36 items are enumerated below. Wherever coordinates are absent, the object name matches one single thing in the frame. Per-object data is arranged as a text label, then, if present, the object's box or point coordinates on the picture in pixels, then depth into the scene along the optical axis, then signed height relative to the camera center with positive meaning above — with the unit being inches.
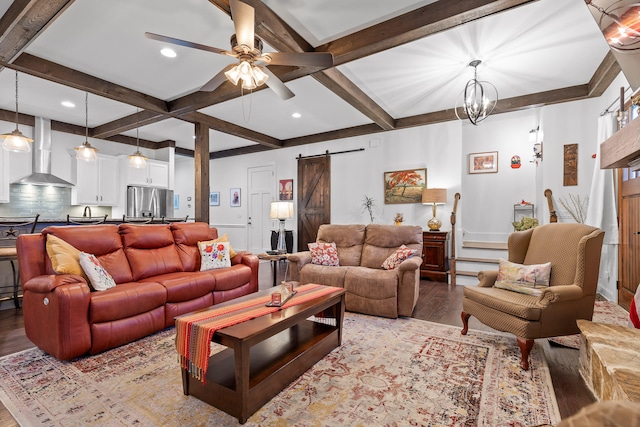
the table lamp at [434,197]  207.9 +8.2
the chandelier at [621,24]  66.9 +42.6
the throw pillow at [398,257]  140.9 -22.0
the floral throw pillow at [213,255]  146.3 -23.3
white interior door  307.3 +2.3
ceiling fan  85.0 +46.4
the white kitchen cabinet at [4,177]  210.2 +18.8
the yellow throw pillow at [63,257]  101.3 -17.3
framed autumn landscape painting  229.1 +17.9
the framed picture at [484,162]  235.0 +36.9
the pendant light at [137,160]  224.8 +33.4
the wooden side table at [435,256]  202.2 -31.1
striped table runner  67.7 -27.6
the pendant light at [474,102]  144.4 +50.5
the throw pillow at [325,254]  157.3 -23.8
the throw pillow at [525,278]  102.3 -23.0
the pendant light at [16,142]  161.5 +33.0
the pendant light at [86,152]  194.9 +33.9
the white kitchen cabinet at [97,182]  248.8 +19.2
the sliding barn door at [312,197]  272.1 +9.9
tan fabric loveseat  128.3 -28.2
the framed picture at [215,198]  343.9 +9.8
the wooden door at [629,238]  127.6 -11.6
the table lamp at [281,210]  198.8 -1.6
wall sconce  189.2 +45.1
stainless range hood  224.5 +36.6
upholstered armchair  87.6 -27.2
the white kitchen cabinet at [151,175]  279.3 +28.9
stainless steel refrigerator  278.4 +3.9
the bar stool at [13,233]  137.2 -14.2
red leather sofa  91.7 -29.0
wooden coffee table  65.0 -38.8
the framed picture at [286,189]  292.5 +17.6
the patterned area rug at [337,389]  66.4 -45.0
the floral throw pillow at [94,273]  104.8 -23.2
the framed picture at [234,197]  328.5 +10.7
